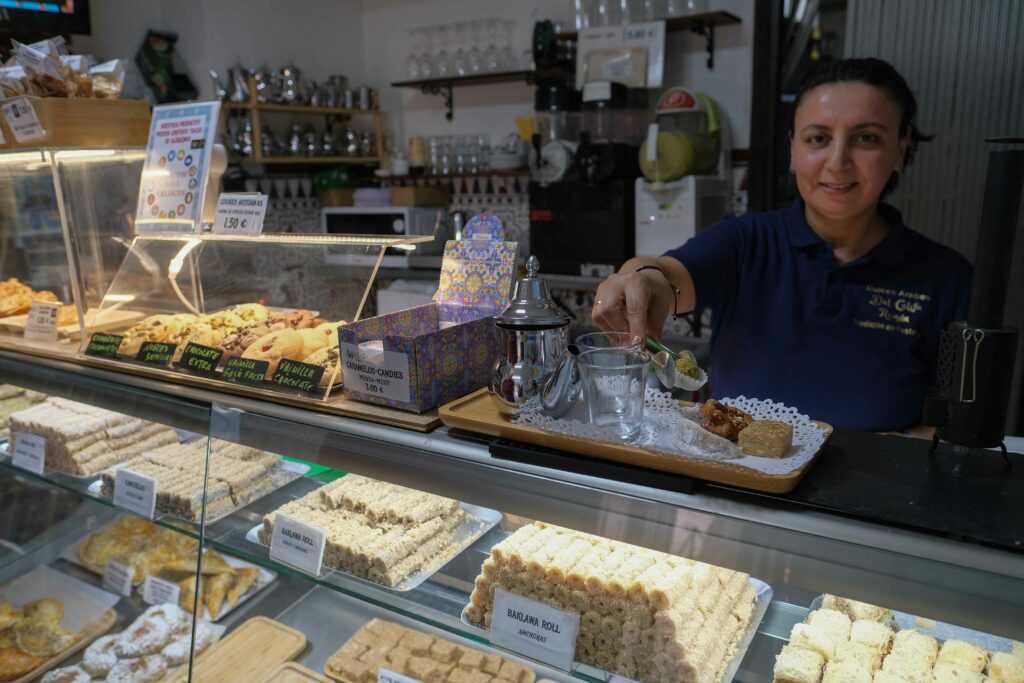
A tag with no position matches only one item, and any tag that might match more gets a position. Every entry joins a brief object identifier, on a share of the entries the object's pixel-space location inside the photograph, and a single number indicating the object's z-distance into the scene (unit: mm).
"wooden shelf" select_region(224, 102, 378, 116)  5117
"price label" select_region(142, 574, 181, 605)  2209
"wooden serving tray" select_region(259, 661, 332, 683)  1775
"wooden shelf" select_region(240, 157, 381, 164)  5273
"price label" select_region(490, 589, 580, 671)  1223
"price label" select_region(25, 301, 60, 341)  2078
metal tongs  1283
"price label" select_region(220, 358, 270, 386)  1558
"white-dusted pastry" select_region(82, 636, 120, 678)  2029
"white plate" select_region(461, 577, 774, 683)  1230
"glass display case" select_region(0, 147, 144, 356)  2145
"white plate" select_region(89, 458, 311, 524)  1856
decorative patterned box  1339
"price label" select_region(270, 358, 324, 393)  1480
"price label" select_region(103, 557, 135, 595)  2244
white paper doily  1023
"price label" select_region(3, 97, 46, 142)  2119
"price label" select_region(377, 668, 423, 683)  1562
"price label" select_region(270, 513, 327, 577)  1562
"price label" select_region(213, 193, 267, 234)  1794
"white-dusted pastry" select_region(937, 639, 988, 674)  1210
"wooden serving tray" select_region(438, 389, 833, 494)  979
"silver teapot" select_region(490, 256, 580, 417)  1205
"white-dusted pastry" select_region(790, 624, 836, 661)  1241
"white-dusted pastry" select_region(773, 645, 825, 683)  1197
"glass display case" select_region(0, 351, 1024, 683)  934
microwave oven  4945
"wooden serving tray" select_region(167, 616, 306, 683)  1846
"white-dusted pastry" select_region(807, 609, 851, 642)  1274
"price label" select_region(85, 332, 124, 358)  1839
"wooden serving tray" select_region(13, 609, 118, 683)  2062
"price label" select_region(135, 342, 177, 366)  1736
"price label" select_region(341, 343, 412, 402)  1344
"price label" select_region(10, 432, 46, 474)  2059
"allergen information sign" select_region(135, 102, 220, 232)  2020
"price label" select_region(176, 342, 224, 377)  1665
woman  1841
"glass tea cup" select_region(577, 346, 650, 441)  1135
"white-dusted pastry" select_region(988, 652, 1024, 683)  1159
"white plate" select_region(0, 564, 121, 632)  2211
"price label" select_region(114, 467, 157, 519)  1813
